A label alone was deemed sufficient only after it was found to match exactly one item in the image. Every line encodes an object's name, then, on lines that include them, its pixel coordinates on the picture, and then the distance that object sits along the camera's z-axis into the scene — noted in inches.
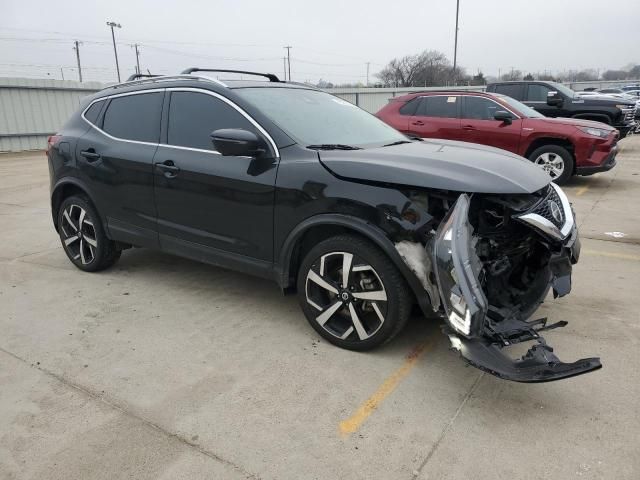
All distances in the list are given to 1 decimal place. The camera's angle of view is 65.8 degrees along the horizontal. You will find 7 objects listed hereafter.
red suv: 333.7
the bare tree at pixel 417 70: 2519.7
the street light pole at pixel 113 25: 2140.7
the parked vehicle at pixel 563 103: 465.9
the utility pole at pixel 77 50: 2292.6
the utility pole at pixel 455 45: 1433.3
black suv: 108.3
